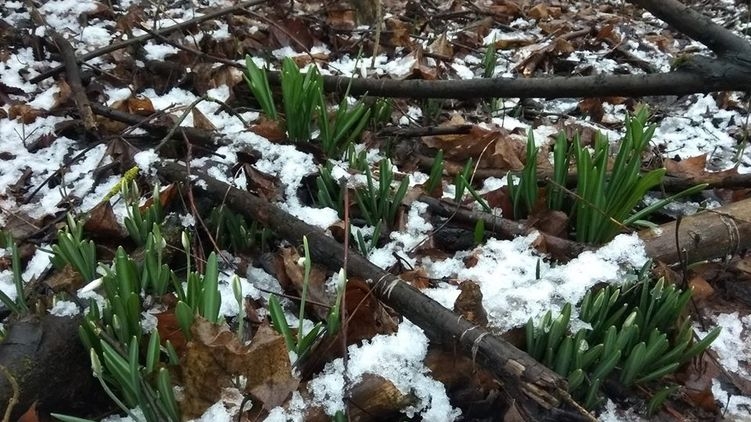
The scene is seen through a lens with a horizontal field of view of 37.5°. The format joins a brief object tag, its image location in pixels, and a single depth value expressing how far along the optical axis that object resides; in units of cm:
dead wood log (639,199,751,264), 119
